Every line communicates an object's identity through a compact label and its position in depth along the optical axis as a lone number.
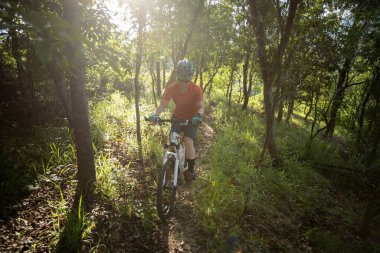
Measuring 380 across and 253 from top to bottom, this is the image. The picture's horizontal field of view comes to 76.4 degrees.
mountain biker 4.58
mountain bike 4.05
